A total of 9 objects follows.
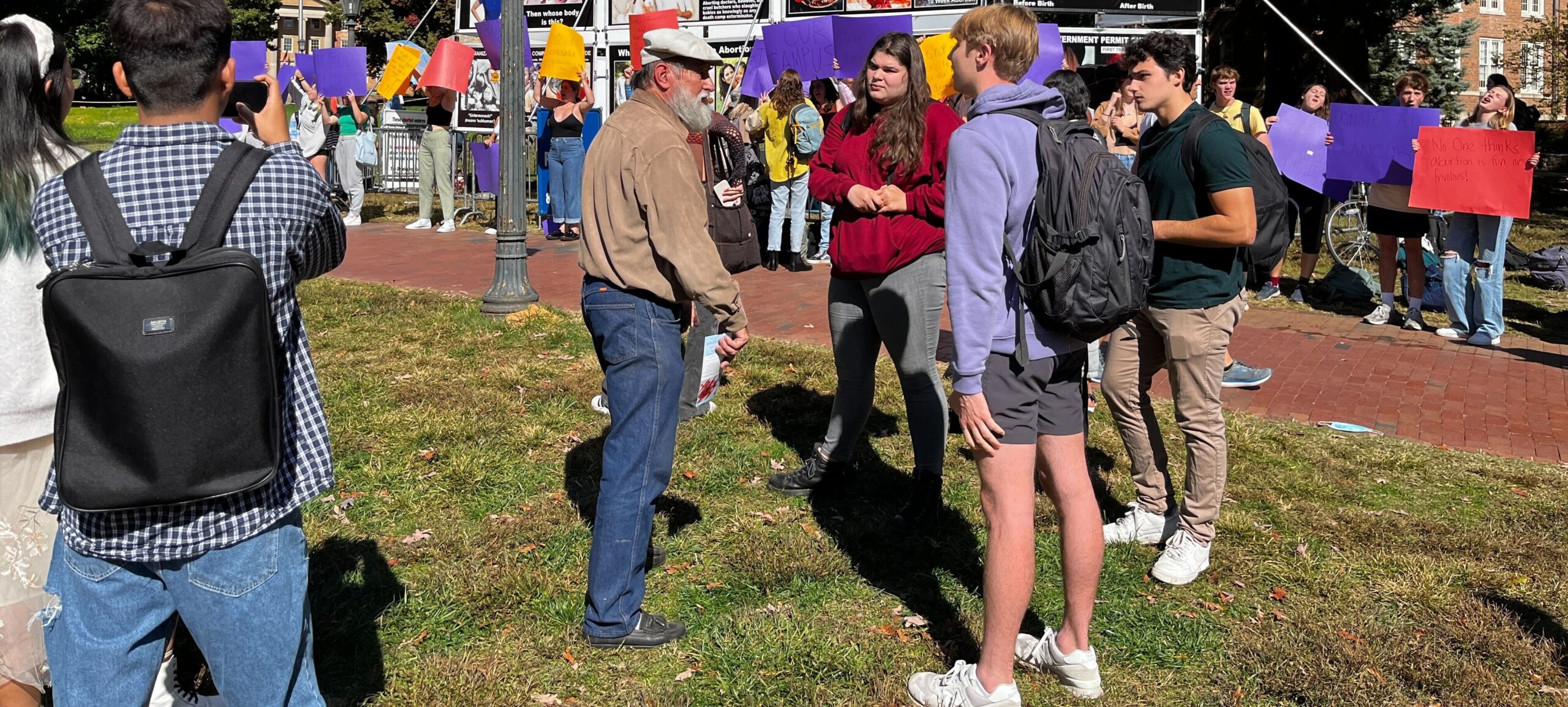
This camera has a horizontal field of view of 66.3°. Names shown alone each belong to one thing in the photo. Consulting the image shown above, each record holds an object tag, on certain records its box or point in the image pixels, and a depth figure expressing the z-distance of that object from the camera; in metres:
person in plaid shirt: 2.06
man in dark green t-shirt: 4.04
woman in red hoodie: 4.52
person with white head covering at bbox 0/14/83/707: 2.59
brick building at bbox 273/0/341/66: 85.44
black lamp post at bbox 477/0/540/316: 8.76
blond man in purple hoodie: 2.99
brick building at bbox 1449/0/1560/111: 50.00
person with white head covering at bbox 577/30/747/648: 3.45
